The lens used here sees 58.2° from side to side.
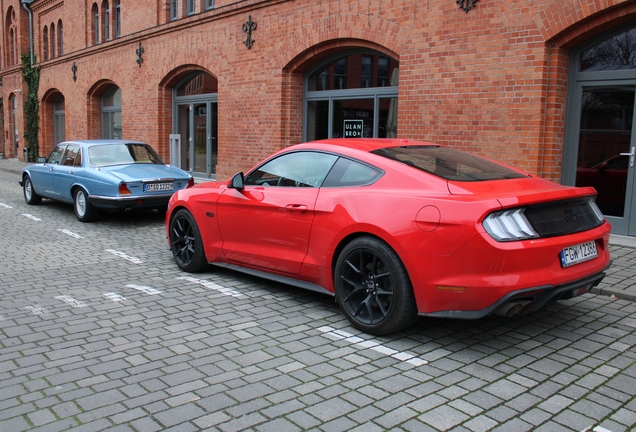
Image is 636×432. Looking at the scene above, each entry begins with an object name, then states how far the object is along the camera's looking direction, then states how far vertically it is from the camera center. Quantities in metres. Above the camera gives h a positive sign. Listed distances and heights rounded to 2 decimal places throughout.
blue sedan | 9.73 -0.50
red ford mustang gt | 3.91 -0.57
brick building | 8.48 +1.55
